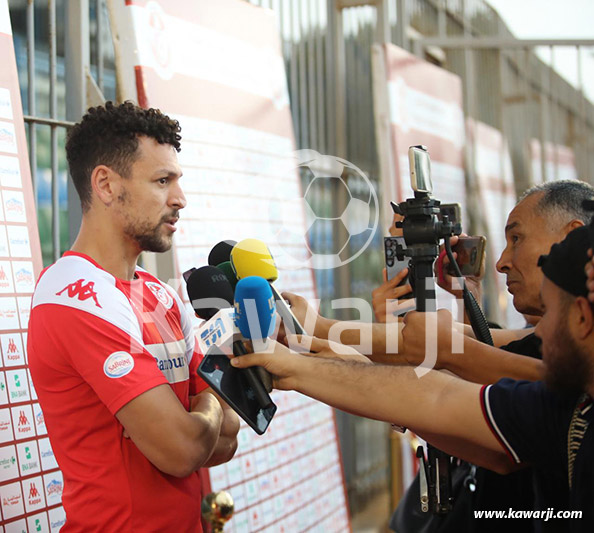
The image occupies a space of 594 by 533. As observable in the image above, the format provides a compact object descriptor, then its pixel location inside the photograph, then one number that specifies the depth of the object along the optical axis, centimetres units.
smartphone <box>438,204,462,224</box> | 231
